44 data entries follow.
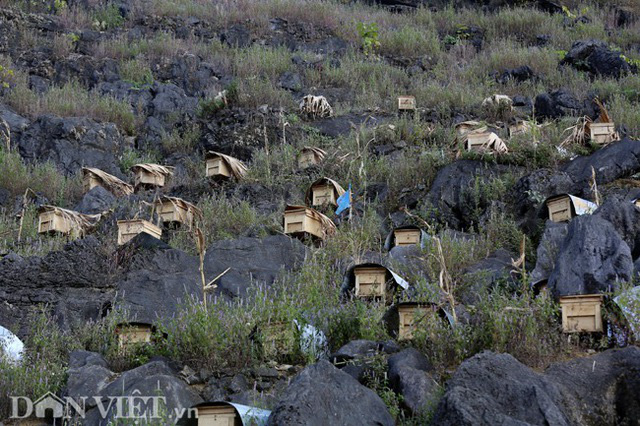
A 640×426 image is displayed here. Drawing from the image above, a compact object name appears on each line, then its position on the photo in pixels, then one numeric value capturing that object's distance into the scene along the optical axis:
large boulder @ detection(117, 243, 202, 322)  13.26
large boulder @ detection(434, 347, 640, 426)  8.40
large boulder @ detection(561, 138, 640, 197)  16.87
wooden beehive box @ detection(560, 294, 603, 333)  10.97
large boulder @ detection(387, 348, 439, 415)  9.48
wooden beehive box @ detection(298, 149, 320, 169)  20.56
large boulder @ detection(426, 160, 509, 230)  17.03
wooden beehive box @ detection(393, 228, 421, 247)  15.62
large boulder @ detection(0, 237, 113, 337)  13.12
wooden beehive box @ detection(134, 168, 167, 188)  21.03
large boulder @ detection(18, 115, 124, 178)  23.06
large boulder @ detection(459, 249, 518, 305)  13.11
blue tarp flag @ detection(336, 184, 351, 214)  17.34
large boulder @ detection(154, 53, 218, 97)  28.83
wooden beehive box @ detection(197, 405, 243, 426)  9.34
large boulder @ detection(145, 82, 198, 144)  25.30
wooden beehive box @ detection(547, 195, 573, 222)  15.00
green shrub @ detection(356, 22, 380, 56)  32.34
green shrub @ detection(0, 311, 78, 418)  10.48
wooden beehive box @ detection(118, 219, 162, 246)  15.99
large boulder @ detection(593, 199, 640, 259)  13.70
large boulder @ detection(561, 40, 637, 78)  27.83
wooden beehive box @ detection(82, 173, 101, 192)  20.64
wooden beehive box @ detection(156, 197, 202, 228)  17.23
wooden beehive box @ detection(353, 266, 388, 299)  12.92
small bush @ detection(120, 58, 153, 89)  28.75
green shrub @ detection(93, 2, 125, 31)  34.00
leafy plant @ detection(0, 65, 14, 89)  26.83
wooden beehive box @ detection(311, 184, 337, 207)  17.94
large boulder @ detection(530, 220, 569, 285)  13.32
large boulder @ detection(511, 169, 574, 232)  15.97
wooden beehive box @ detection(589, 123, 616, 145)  18.27
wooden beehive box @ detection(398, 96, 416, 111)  24.44
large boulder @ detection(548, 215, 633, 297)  11.94
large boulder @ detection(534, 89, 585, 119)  23.44
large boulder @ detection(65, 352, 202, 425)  9.61
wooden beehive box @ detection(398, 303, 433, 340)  11.12
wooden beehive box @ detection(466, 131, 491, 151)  18.61
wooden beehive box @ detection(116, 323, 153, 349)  11.61
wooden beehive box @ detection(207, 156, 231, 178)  20.20
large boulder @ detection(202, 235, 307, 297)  14.11
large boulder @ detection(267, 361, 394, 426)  8.66
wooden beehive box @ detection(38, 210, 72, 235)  17.27
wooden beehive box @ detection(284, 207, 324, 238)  16.02
